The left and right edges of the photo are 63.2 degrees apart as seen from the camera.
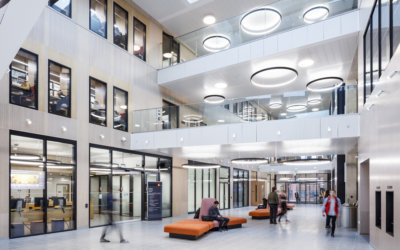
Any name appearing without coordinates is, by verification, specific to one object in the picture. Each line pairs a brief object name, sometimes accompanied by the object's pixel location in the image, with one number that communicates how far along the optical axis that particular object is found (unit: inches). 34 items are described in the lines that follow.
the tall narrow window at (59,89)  452.8
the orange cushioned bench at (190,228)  382.2
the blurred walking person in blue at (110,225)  368.2
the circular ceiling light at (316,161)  709.8
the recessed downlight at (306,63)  540.3
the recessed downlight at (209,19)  676.7
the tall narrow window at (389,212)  261.0
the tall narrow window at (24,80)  401.7
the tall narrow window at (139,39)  637.9
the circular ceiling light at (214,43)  607.8
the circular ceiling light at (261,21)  521.7
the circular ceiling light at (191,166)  682.8
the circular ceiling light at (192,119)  526.7
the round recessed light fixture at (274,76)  485.7
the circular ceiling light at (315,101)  429.8
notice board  595.5
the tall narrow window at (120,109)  570.9
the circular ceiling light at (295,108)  444.5
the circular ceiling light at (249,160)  621.5
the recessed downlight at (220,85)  661.0
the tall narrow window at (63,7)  468.8
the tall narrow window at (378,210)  304.7
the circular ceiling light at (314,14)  487.4
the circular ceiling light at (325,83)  527.5
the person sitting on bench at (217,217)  451.2
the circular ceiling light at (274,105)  461.5
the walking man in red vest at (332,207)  422.6
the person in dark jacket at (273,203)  572.4
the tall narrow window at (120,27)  586.9
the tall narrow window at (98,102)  518.9
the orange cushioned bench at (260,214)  640.4
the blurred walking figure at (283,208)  624.3
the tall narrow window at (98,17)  532.7
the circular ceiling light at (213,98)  678.9
